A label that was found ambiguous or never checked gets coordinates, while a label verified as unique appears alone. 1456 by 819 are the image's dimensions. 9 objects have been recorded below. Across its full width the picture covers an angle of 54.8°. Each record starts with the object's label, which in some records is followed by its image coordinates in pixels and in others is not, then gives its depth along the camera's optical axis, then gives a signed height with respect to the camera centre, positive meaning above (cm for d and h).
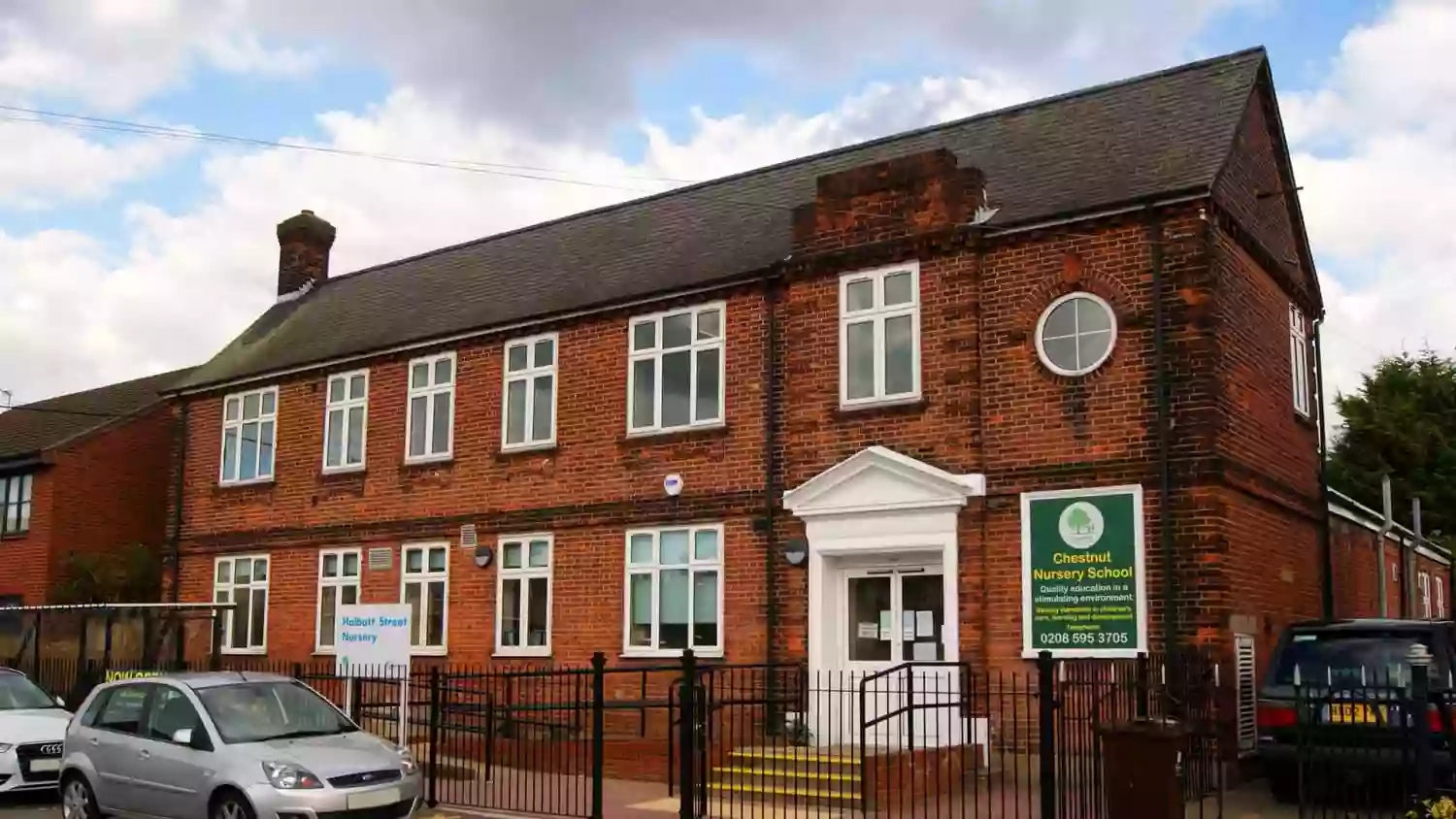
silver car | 1118 -134
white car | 1444 -161
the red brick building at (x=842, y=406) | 1444 +237
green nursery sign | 1398 +30
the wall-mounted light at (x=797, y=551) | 1645 +57
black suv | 989 -76
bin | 1017 -121
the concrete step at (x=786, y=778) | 1308 -171
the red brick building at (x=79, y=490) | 2830 +215
